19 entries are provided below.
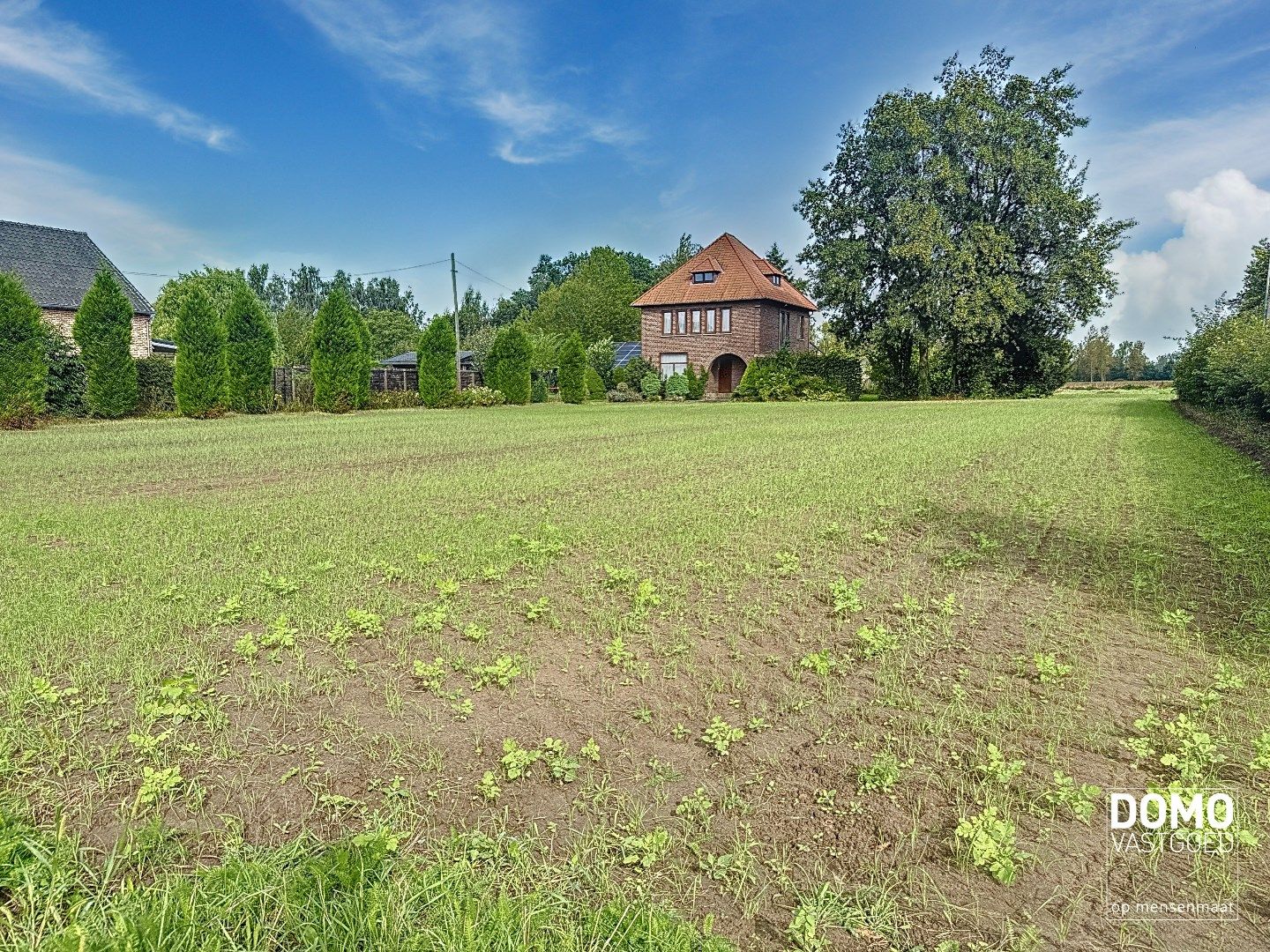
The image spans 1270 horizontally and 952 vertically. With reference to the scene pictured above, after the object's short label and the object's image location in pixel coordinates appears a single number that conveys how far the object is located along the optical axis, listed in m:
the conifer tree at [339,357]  26.66
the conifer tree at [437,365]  30.16
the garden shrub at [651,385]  40.75
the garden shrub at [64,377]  20.30
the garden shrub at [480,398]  31.23
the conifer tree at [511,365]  33.03
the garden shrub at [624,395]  39.78
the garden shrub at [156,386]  22.95
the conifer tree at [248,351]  24.05
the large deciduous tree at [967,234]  35.62
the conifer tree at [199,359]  22.89
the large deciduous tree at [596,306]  63.34
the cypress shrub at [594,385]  37.44
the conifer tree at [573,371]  35.56
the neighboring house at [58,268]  29.41
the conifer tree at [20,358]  18.52
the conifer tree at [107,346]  20.94
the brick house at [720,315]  42.91
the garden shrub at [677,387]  40.81
